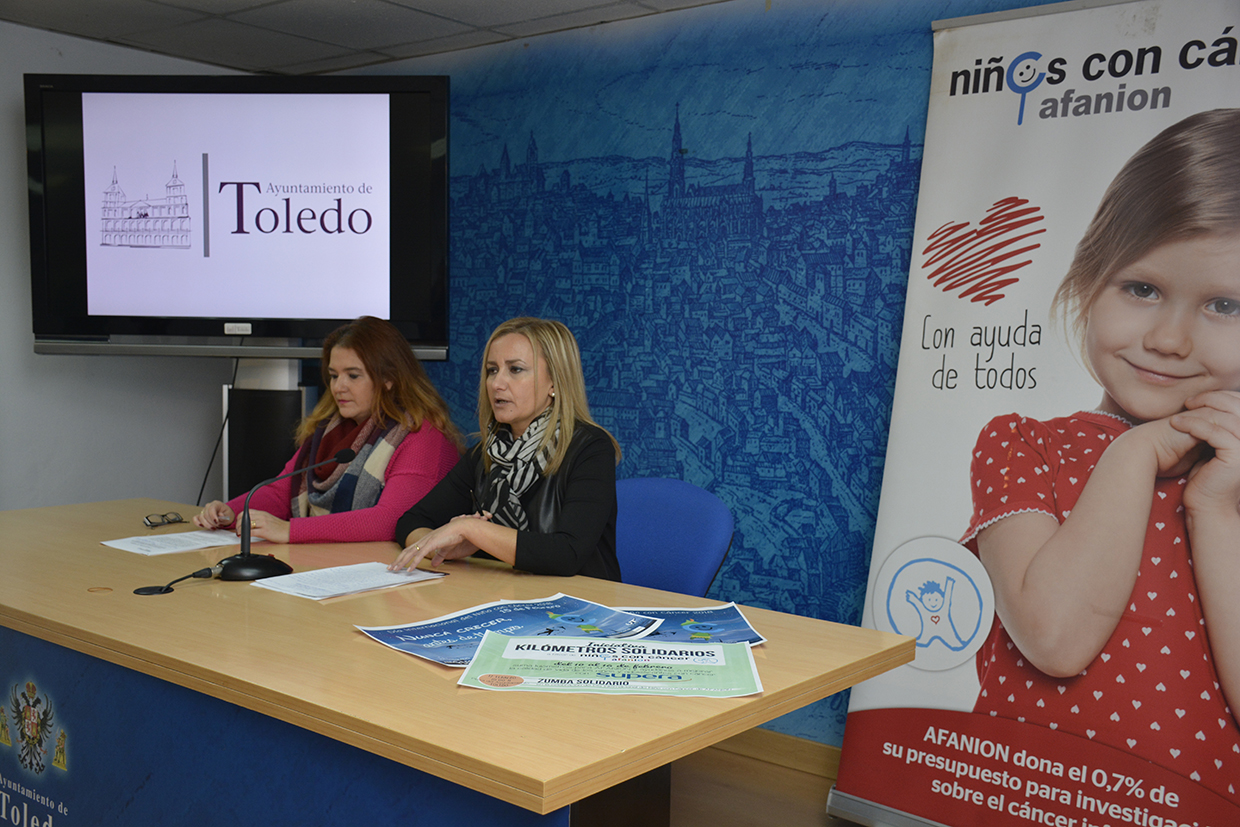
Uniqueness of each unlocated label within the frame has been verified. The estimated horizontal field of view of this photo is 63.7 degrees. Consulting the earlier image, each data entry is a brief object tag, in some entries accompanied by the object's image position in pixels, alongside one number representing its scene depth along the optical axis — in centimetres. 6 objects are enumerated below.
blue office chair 216
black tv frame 326
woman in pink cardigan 263
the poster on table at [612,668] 127
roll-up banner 229
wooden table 108
